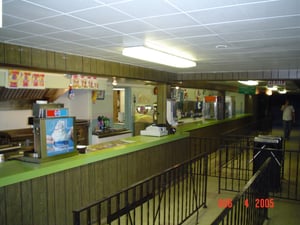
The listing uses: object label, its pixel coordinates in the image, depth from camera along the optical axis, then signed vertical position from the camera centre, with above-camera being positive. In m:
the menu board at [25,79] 5.67 +0.48
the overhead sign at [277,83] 7.16 +0.53
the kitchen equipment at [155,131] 5.88 -0.70
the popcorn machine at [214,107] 10.92 -0.26
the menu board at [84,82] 7.00 +0.52
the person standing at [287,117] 11.80 -0.74
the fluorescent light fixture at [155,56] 3.37 +0.65
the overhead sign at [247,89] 10.62 +0.49
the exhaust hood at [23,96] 6.34 +0.11
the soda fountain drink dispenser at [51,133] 3.38 -0.44
